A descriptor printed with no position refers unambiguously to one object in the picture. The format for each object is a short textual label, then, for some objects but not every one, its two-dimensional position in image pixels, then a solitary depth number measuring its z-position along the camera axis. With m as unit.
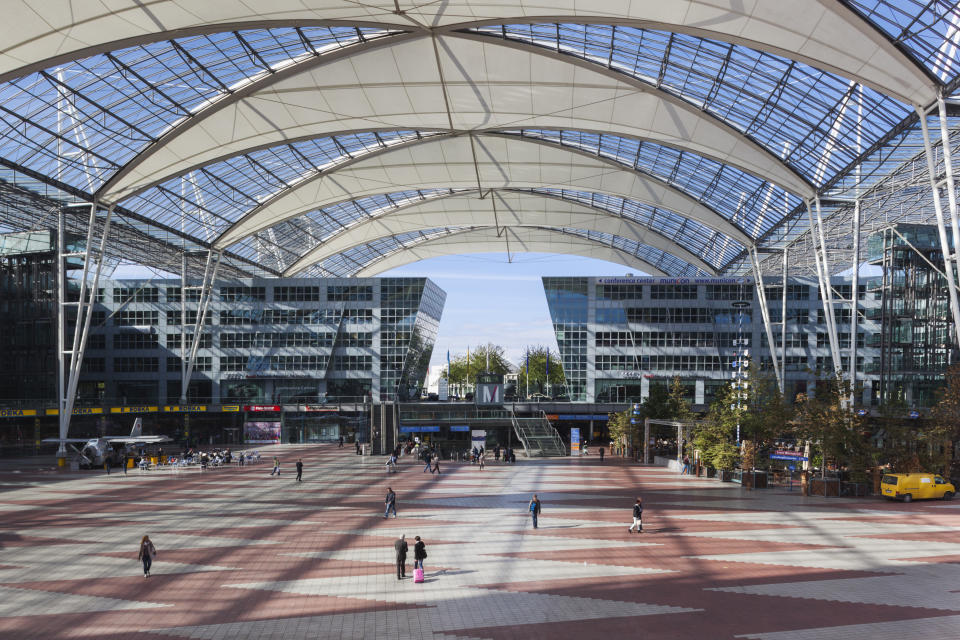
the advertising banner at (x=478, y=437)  52.28
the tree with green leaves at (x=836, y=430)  32.53
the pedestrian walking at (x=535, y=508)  23.19
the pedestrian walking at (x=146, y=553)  17.23
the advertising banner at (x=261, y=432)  76.81
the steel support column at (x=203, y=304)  70.69
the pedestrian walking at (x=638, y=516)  22.06
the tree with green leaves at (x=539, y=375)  113.50
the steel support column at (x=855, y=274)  42.31
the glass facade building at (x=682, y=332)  79.69
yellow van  29.77
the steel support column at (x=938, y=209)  29.81
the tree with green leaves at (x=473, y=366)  121.12
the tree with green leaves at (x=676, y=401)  51.98
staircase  56.94
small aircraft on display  44.50
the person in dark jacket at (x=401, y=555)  16.98
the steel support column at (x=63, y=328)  49.16
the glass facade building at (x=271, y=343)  80.19
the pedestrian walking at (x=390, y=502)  25.24
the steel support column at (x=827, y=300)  45.47
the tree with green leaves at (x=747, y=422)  36.62
